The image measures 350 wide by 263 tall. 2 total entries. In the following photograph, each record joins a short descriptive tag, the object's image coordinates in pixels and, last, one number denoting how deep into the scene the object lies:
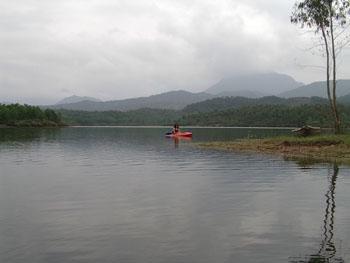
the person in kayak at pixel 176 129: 112.88
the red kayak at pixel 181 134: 110.90
